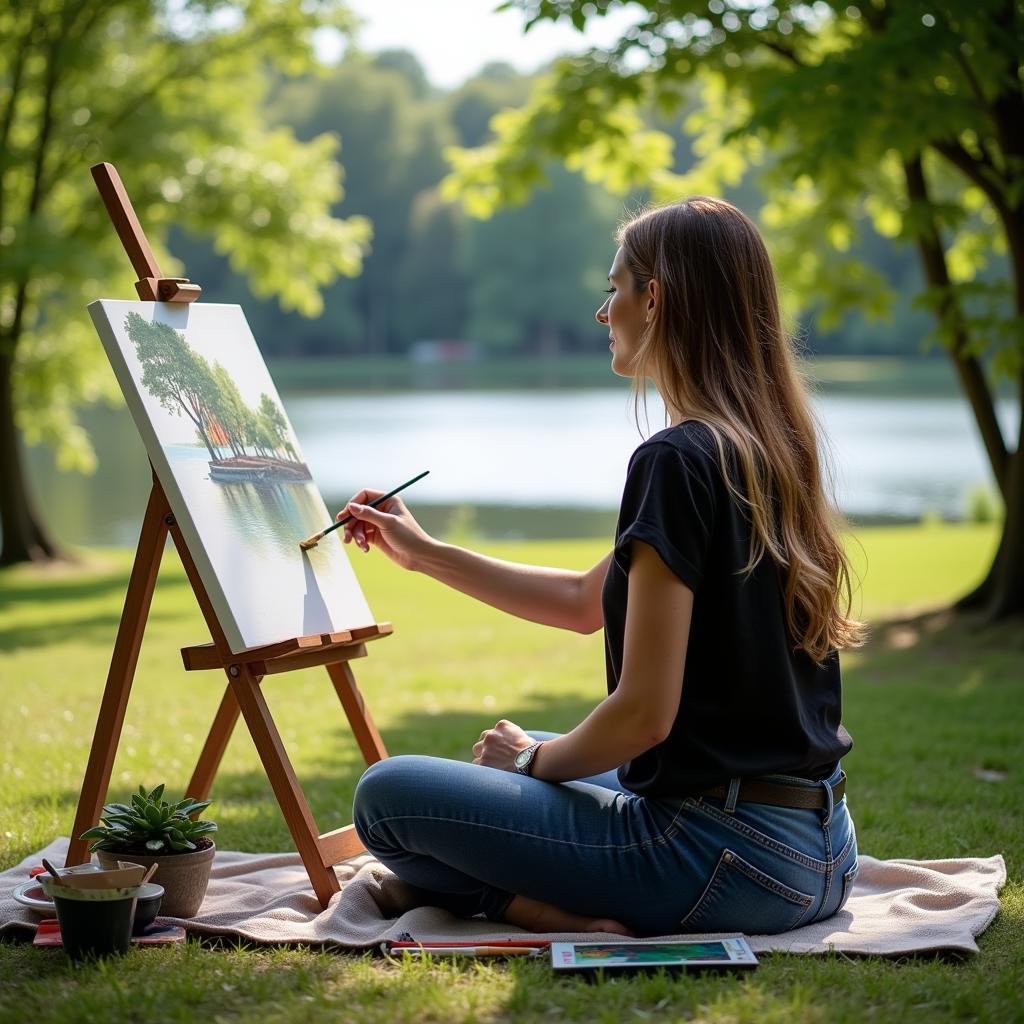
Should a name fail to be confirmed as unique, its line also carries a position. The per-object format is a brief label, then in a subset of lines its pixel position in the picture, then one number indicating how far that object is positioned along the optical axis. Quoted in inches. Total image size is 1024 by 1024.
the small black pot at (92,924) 121.2
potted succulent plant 133.9
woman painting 114.6
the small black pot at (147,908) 128.4
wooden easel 139.3
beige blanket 126.3
